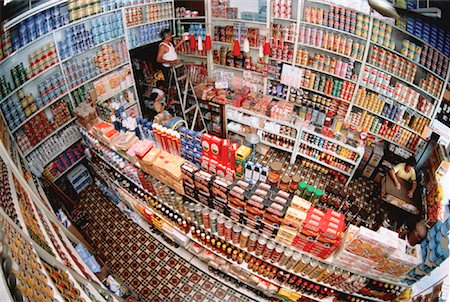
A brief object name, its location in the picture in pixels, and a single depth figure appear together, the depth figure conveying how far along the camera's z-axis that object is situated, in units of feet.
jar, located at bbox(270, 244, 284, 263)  11.69
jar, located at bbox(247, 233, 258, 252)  12.24
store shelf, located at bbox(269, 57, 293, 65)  21.36
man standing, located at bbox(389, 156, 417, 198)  16.82
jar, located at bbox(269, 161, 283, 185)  12.05
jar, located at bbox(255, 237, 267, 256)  11.96
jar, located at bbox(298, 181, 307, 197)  12.00
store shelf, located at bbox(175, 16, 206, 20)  22.39
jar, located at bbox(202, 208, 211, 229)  12.88
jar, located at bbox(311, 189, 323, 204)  11.81
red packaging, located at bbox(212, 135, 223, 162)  12.52
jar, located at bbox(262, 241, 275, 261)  11.78
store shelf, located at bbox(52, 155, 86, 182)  18.90
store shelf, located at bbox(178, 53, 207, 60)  24.50
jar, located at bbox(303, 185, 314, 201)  11.89
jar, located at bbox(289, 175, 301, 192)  12.33
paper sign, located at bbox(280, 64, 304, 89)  21.31
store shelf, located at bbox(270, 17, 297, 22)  19.71
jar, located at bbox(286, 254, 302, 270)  11.51
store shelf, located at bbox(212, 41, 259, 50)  21.99
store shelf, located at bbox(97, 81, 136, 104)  20.66
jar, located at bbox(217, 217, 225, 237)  12.66
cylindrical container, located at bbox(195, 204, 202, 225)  13.15
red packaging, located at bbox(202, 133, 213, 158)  12.72
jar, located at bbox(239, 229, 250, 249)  12.26
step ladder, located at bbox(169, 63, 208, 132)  21.81
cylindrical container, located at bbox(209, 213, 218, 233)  12.80
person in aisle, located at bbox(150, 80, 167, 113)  22.21
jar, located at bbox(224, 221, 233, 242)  12.49
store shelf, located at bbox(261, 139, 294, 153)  22.48
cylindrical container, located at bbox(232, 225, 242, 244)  12.34
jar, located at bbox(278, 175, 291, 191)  12.18
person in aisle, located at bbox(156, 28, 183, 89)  21.15
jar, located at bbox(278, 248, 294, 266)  11.63
